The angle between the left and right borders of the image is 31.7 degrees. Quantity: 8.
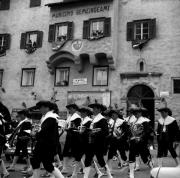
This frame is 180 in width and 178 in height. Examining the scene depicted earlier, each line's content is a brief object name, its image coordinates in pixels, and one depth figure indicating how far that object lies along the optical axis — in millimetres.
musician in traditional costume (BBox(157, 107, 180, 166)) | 10273
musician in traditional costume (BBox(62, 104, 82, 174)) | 9663
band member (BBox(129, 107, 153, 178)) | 9180
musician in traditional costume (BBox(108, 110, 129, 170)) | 9984
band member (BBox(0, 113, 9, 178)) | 8062
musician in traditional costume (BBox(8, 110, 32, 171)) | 10102
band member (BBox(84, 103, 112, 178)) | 8164
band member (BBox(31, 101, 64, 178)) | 6715
